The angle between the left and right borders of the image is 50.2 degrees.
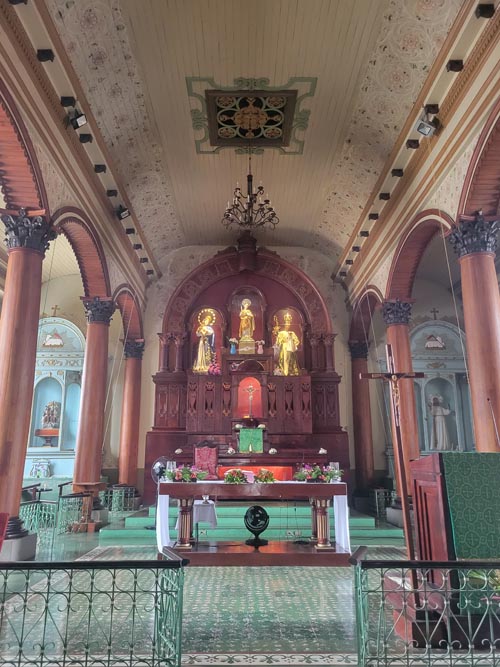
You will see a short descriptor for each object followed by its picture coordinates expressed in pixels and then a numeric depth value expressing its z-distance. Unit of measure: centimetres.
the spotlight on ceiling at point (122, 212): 1091
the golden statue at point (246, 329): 1453
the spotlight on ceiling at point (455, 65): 686
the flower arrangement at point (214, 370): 1415
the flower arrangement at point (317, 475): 834
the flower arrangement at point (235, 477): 814
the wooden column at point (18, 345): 685
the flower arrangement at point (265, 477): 825
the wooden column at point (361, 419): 1423
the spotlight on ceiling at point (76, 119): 770
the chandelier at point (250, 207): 955
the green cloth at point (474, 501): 396
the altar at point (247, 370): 1350
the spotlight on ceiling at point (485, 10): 604
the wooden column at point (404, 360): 1025
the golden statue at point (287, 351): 1451
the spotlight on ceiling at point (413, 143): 848
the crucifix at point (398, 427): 427
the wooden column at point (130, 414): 1406
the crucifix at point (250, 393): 1383
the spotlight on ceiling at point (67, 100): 748
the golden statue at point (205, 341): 1459
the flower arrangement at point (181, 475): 805
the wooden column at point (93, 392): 1051
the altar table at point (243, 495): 778
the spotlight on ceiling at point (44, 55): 662
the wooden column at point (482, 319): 690
